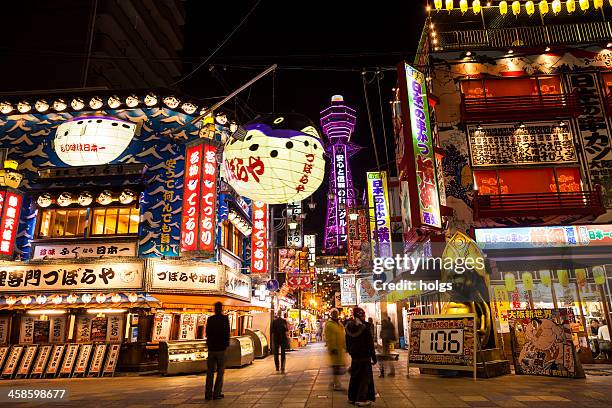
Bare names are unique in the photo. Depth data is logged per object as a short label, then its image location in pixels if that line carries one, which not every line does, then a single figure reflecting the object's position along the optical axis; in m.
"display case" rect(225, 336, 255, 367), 15.31
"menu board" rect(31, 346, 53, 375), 13.80
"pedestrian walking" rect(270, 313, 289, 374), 13.94
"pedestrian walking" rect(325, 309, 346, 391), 9.05
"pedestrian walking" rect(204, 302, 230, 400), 8.15
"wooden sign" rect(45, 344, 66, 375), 13.88
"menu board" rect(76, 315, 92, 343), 15.71
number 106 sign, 10.53
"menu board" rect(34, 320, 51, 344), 15.81
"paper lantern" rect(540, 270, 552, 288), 15.58
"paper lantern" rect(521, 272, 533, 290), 15.45
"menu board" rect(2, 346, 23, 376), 13.83
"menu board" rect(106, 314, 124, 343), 15.54
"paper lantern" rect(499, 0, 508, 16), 19.78
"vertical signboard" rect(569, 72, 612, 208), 17.52
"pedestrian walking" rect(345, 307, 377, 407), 7.36
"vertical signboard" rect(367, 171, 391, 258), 23.02
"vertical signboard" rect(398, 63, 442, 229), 14.80
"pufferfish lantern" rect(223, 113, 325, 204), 8.39
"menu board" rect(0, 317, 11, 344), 15.62
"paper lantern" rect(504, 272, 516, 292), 15.74
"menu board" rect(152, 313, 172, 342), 15.73
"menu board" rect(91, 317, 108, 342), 15.72
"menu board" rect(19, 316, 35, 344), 15.74
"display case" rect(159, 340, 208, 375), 13.69
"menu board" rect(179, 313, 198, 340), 16.70
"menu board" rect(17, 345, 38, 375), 13.80
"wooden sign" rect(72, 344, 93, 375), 13.88
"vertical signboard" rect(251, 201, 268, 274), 20.22
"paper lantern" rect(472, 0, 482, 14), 19.70
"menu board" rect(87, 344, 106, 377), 13.94
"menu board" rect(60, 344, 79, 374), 13.87
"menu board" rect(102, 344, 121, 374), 14.02
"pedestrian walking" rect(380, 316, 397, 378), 11.84
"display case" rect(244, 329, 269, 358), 19.62
